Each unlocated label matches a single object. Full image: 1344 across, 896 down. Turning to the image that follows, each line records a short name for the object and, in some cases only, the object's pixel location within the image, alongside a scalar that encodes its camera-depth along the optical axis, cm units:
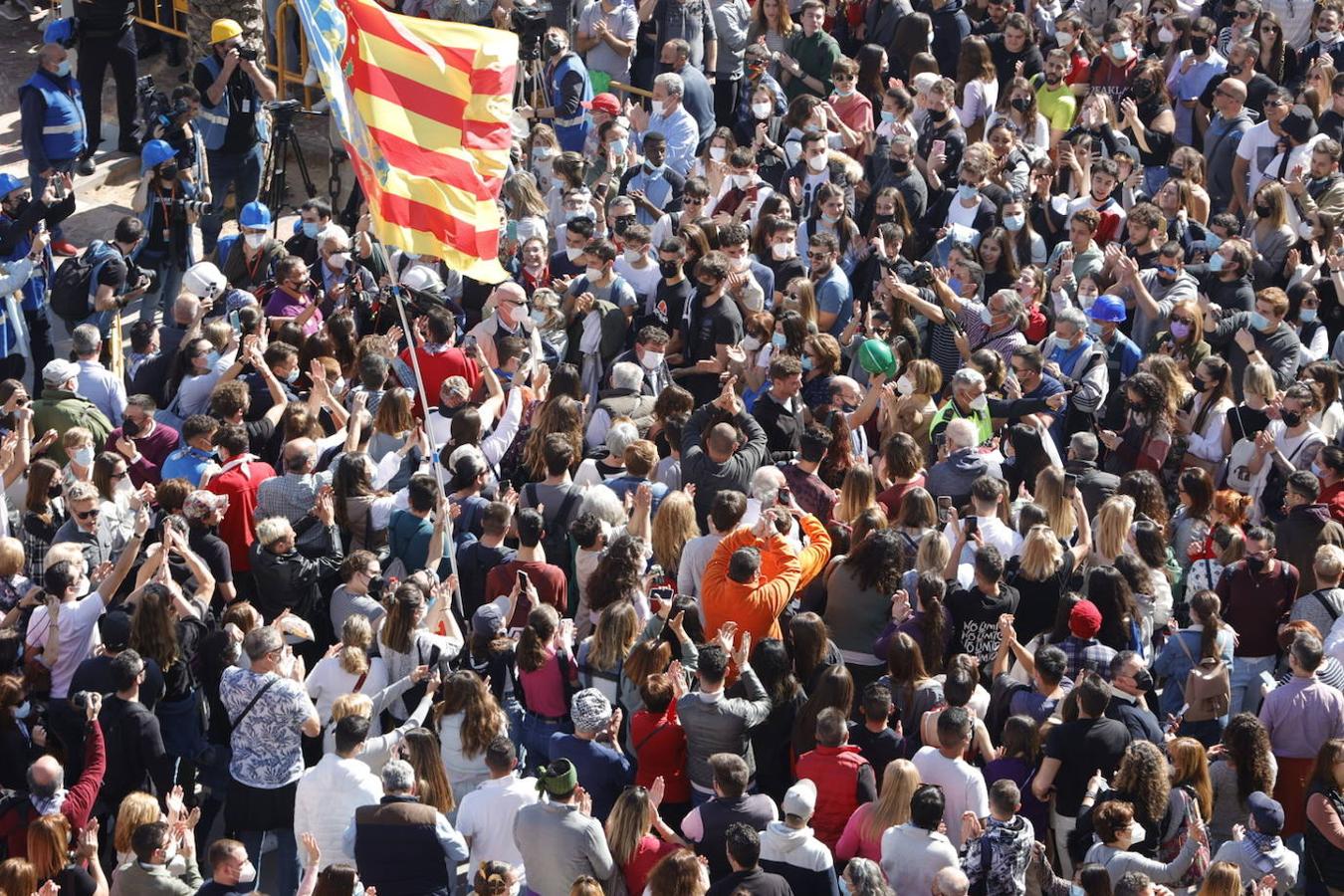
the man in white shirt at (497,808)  1534
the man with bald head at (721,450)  1955
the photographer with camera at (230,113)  2825
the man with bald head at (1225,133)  2833
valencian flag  1831
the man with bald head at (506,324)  2278
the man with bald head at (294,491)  1894
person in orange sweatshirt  1744
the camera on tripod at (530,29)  3222
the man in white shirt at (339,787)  1545
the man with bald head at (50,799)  1566
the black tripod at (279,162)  3074
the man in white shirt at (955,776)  1543
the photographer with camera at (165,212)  2634
